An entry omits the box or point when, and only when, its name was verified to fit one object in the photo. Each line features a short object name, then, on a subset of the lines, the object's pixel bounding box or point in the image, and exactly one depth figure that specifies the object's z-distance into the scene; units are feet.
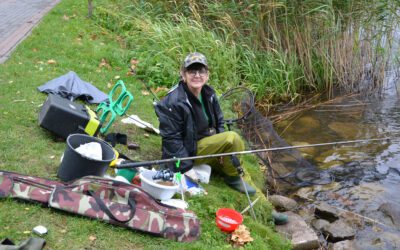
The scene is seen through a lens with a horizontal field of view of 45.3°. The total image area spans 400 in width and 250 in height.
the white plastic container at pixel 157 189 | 12.55
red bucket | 12.57
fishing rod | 12.23
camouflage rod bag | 11.28
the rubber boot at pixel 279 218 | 16.02
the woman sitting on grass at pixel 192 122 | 14.62
